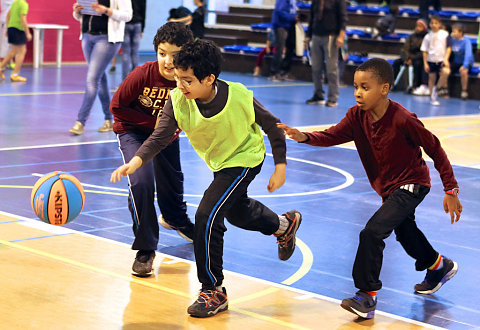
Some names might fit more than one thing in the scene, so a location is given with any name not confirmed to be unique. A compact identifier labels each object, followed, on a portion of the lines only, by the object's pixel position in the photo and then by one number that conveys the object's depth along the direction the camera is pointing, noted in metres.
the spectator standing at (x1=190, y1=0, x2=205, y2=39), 17.20
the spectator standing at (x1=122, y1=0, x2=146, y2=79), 13.32
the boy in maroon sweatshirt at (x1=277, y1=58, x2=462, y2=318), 4.35
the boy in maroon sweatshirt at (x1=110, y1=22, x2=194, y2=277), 4.89
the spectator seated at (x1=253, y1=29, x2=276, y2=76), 19.78
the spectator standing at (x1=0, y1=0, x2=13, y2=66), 17.67
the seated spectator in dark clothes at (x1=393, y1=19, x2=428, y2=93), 18.06
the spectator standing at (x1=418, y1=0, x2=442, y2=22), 20.00
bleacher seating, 19.83
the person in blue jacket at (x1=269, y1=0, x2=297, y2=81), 19.03
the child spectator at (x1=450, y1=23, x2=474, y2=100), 17.45
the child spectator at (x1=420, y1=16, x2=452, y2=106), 16.89
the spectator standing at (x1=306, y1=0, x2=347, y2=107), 14.19
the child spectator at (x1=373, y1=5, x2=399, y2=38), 19.91
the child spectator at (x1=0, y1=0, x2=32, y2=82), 16.02
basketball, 4.92
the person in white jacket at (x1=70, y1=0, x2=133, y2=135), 9.83
